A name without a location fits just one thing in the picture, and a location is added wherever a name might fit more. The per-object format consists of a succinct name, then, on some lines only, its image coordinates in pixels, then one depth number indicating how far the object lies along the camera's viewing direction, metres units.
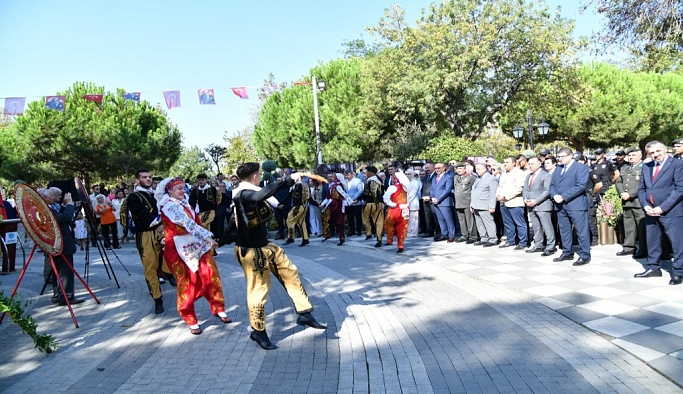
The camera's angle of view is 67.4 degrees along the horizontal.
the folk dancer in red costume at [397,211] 10.27
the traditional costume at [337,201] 12.35
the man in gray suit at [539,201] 9.16
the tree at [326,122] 37.69
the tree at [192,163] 56.94
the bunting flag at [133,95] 20.34
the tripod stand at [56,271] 6.15
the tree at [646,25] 12.62
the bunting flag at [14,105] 18.44
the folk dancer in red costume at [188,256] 5.73
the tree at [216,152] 53.34
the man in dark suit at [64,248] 7.00
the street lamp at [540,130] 25.70
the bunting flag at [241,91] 21.67
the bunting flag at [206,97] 21.17
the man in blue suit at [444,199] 11.85
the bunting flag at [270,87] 24.32
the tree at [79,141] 32.78
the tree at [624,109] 39.78
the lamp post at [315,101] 25.05
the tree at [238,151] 51.91
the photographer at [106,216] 14.47
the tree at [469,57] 25.28
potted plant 9.83
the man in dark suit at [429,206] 12.53
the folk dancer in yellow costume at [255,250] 4.97
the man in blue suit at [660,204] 6.57
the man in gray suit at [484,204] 10.63
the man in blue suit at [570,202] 8.20
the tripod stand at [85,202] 7.77
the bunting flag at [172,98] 20.55
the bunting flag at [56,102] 19.88
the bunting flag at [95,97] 20.00
